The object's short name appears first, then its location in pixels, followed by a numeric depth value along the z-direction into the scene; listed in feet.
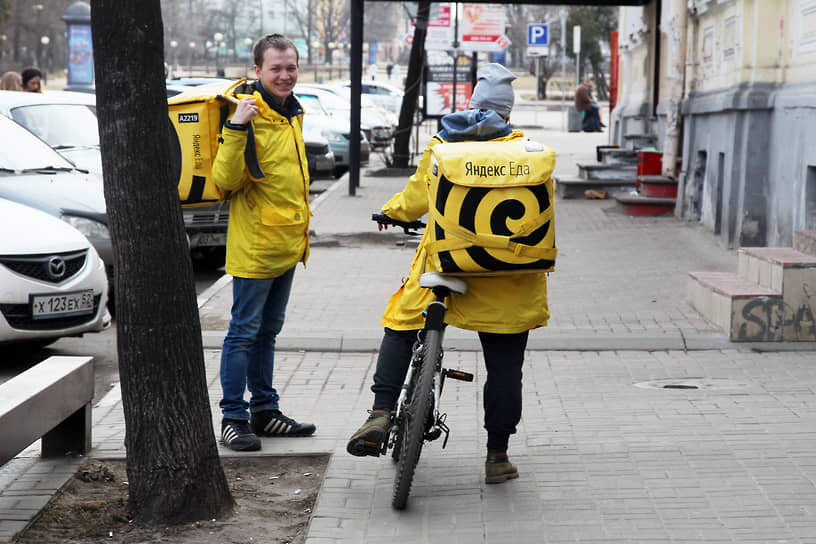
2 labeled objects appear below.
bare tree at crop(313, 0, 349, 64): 316.19
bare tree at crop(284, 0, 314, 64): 276.41
